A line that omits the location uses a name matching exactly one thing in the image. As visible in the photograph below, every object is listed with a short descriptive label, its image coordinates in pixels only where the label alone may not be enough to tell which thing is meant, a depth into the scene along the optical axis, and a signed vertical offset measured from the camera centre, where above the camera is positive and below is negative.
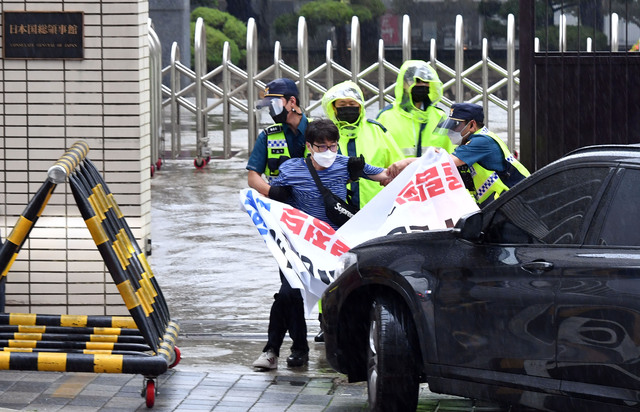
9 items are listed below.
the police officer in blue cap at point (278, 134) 16.48 +0.45
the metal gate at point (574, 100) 17.56 +0.68
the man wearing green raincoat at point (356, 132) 16.91 +0.47
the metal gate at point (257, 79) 34.00 +1.67
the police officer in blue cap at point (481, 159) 16.28 +0.27
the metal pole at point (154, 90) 33.00 +1.47
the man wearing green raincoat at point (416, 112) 17.97 +0.63
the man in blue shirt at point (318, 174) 15.73 +0.19
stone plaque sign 16.55 +1.10
